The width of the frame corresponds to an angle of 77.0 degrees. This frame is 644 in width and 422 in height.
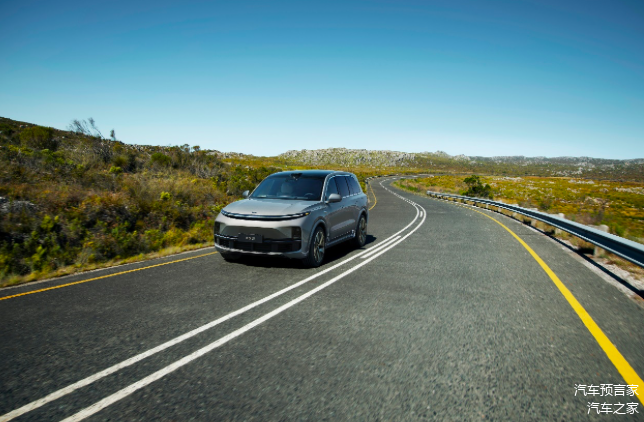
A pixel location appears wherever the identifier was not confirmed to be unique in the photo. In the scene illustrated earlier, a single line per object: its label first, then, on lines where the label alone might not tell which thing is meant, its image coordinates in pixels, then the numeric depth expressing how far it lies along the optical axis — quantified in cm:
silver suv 722
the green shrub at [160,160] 2120
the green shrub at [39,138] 2073
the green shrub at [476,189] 4801
